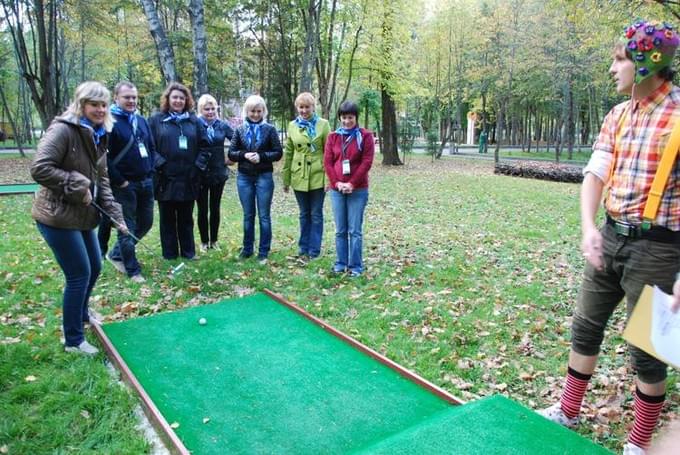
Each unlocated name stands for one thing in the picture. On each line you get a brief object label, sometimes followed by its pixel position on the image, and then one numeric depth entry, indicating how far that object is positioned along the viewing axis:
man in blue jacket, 5.10
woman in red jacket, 5.41
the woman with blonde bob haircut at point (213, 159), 6.16
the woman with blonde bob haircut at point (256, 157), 5.95
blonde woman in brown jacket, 3.33
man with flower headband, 2.21
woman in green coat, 5.93
